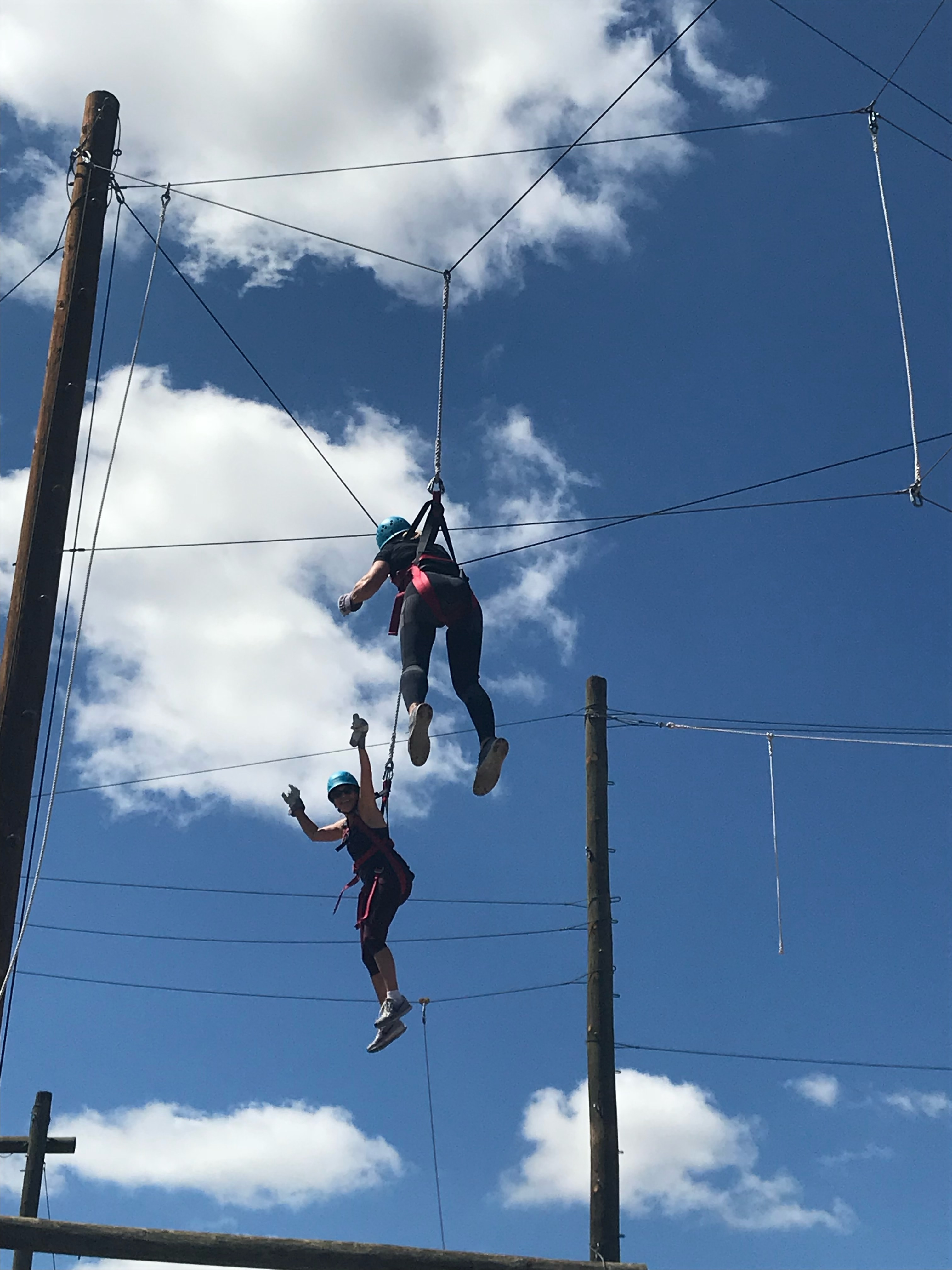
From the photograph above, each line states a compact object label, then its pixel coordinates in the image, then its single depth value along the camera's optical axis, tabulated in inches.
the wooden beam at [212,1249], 220.2
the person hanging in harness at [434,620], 273.1
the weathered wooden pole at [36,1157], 482.6
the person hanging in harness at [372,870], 281.0
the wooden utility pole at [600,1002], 379.9
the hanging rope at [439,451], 294.2
